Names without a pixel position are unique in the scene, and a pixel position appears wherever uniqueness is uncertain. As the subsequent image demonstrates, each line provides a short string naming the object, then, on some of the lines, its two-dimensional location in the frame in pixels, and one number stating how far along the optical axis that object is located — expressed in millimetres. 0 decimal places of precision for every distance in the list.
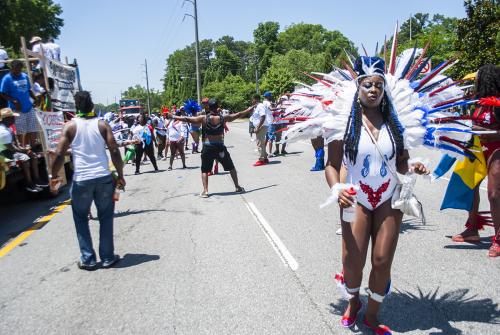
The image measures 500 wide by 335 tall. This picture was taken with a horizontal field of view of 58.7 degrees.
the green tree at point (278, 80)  55288
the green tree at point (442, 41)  36688
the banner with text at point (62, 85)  9828
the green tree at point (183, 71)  89062
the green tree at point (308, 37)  102525
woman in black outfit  8469
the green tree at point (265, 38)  92250
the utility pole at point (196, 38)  38469
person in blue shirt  8062
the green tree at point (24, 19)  28578
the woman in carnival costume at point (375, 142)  3102
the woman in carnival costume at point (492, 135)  4660
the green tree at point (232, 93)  67756
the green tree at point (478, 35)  20828
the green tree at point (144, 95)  118062
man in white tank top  4805
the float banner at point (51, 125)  8555
